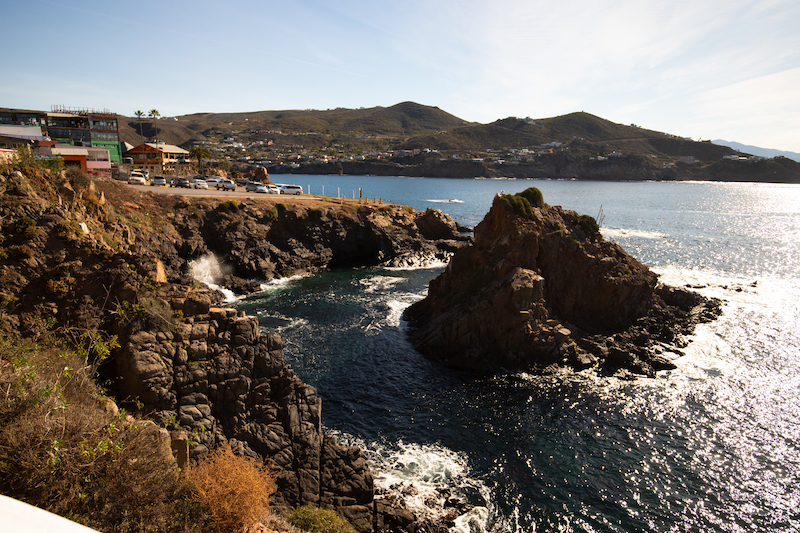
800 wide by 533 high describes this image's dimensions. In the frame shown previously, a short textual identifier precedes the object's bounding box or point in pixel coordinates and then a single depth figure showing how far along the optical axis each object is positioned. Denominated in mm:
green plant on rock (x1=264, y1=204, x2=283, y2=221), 55719
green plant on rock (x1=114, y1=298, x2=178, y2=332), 15382
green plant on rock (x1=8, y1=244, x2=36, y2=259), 15086
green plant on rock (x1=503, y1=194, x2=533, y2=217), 35375
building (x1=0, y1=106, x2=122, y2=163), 86125
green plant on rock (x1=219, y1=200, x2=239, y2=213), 53000
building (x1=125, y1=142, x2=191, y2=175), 88325
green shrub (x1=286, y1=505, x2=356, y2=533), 14039
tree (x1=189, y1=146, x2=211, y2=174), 97600
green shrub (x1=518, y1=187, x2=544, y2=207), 37281
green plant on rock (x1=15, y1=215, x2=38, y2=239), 15641
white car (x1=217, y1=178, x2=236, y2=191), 69750
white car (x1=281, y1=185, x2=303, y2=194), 72375
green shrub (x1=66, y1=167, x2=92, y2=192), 25862
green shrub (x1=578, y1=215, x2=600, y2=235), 37094
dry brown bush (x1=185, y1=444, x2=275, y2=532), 11133
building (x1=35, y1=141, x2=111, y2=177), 52906
